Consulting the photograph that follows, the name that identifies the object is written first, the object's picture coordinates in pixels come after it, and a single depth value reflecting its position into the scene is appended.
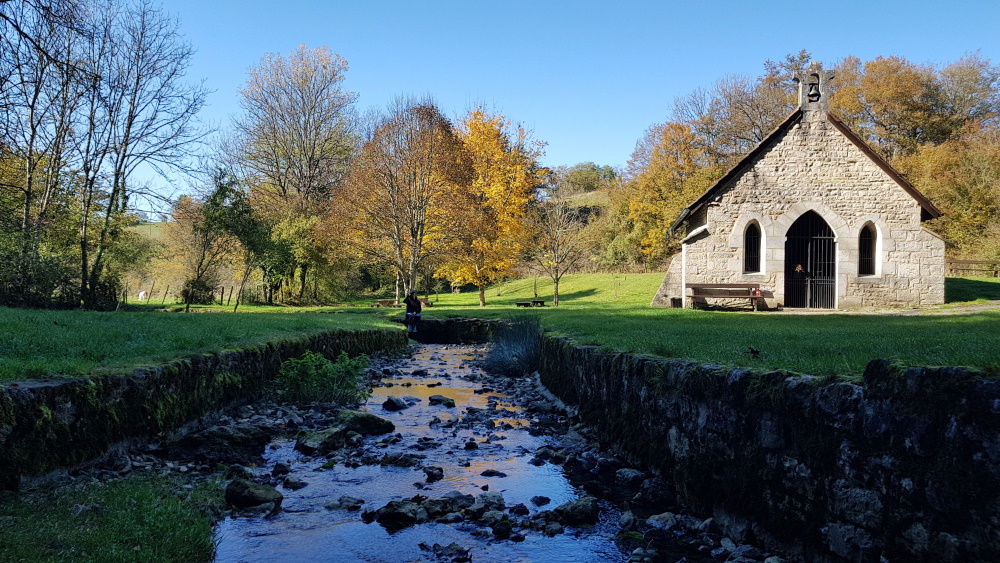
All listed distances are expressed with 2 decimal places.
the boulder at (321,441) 7.83
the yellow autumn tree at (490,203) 33.84
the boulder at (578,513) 5.75
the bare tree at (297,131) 41.62
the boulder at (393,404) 10.75
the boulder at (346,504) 5.95
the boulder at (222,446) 7.00
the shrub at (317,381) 10.79
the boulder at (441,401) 11.22
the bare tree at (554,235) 35.34
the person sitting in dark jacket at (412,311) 22.17
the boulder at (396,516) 5.57
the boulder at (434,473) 6.88
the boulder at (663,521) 5.57
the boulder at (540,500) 6.20
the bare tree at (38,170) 19.44
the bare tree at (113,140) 22.92
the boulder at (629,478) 6.77
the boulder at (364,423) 8.88
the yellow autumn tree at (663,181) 44.94
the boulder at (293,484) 6.43
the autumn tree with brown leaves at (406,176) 31.78
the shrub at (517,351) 15.49
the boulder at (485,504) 5.84
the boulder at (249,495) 5.75
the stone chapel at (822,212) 22.73
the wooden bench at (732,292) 22.38
